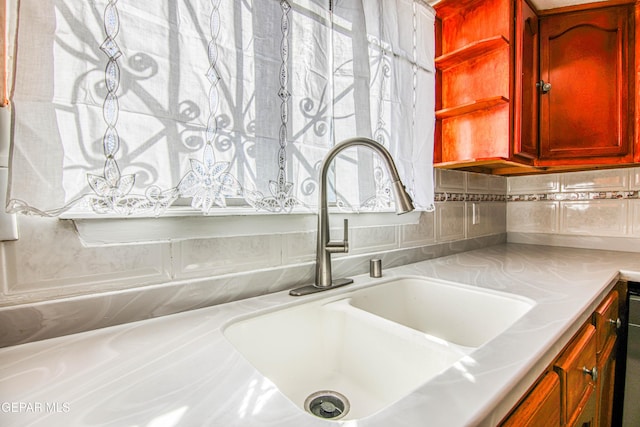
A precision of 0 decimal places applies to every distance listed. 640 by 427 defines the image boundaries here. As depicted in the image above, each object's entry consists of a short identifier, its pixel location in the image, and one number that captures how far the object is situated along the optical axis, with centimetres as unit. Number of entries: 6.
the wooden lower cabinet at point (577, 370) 58
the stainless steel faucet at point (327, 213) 78
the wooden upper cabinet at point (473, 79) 121
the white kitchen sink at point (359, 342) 57
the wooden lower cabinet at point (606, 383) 91
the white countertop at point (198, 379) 33
